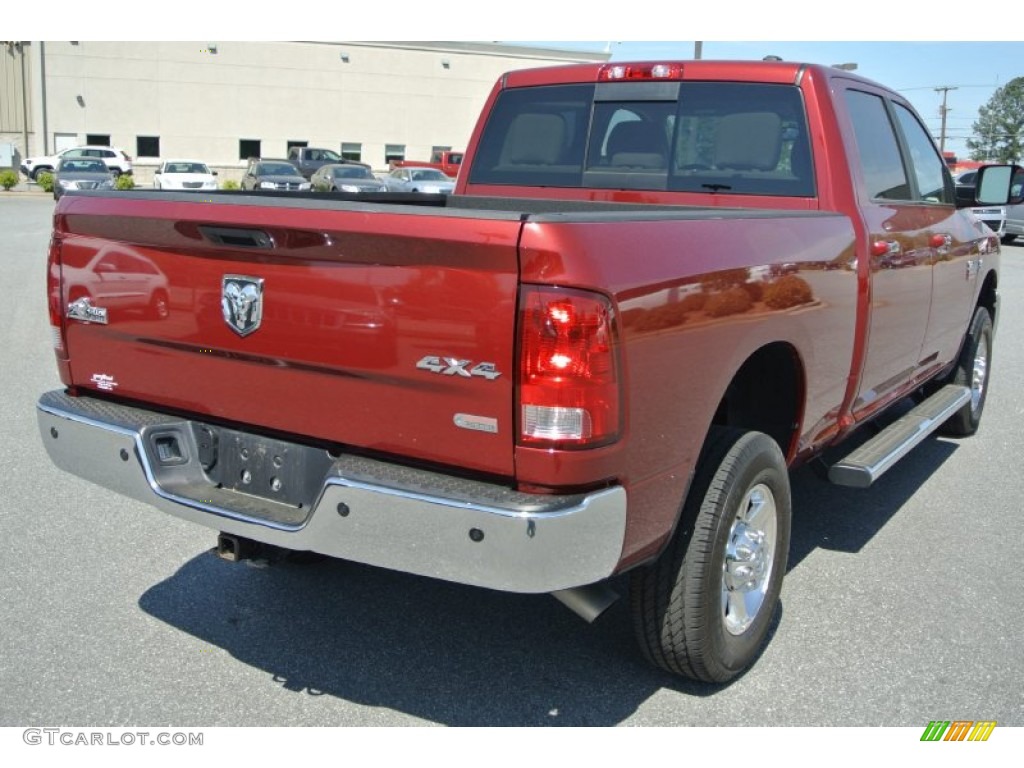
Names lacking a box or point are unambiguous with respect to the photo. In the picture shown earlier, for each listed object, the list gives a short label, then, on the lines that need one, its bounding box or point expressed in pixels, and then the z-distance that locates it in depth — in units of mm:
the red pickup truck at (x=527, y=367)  2582
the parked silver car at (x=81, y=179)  31766
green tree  98462
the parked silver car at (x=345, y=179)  32062
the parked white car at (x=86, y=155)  45188
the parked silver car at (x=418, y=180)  32700
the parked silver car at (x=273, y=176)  32969
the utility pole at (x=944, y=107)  83125
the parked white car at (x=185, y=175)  34000
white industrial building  52094
